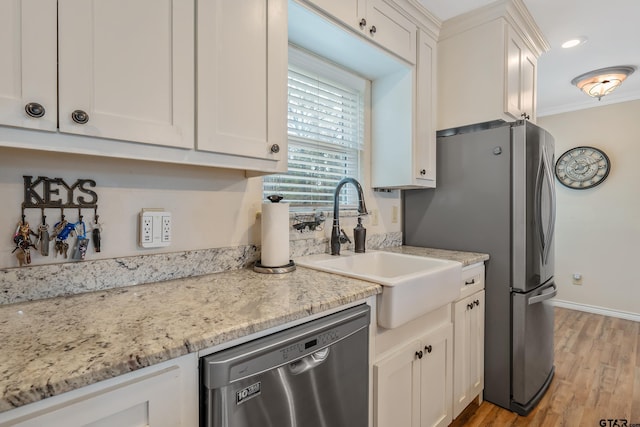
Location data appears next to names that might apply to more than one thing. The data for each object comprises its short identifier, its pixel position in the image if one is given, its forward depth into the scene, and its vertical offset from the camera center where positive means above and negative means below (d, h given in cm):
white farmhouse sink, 115 -31
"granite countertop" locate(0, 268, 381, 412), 55 -28
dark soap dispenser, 185 -16
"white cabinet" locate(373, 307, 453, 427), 119 -73
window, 175 +49
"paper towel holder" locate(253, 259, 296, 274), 132 -25
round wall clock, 343 +50
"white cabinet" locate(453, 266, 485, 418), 164 -75
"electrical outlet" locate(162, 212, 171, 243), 117 -7
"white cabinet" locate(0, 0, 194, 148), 72 +38
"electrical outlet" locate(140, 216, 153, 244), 113 -7
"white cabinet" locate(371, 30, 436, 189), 197 +57
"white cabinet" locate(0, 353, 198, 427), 53 -37
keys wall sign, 93 -3
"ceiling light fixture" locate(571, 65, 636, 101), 274 +120
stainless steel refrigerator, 181 -15
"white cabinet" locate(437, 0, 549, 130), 195 +99
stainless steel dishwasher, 71 -45
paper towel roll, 136 -10
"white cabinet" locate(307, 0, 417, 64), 146 +100
